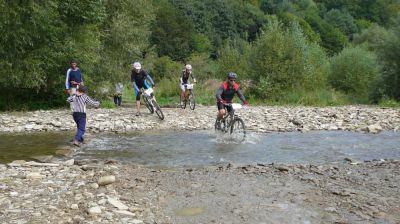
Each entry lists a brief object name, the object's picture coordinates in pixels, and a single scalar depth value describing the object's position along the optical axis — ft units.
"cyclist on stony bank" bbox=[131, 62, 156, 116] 59.88
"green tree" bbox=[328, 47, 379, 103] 132.46
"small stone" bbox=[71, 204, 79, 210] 23.21
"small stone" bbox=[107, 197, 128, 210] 23.54
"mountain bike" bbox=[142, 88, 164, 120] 59.82
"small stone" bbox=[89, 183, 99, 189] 27.21
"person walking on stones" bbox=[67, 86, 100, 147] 44.04
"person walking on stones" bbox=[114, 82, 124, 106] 85.97
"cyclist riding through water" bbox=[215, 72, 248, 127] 47.03
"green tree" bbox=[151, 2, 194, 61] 266.77
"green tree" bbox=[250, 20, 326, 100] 96.99
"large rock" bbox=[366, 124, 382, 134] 54.21
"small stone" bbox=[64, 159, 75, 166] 34.44
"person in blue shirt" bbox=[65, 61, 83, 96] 55.93
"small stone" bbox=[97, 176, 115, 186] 27.77
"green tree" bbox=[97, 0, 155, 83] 87.71
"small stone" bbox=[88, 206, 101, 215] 22.43
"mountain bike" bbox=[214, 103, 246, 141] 47.09
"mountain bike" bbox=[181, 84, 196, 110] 71.72
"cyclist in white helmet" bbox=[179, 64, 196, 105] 71.20
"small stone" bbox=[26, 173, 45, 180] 29.19
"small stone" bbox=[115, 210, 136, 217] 22.69
